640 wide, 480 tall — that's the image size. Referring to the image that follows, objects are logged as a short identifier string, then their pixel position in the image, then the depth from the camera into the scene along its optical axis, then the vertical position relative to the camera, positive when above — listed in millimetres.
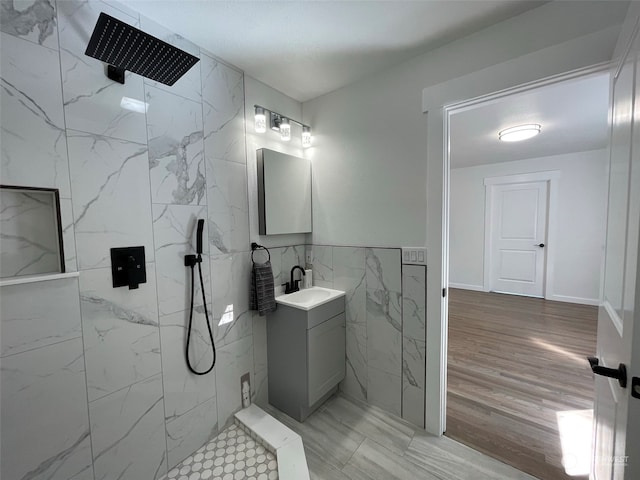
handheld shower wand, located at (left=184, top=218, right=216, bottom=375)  1579 -219
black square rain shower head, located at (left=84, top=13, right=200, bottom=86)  990 +754
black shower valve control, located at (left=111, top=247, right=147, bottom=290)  1311 -204
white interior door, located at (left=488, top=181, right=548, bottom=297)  4656 -250
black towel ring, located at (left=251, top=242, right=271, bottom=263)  1952 -156
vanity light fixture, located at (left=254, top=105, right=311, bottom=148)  1916 +811
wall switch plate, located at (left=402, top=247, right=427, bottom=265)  1767 -213
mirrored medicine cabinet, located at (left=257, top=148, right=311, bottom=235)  1970 +272
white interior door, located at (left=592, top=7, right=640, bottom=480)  709 -209
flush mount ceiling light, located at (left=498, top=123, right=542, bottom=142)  2967 +1087
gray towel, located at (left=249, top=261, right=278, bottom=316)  1885 -473
